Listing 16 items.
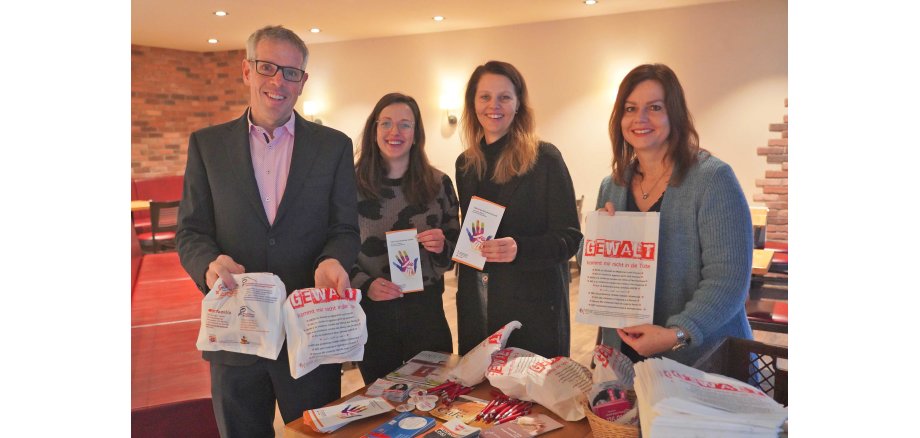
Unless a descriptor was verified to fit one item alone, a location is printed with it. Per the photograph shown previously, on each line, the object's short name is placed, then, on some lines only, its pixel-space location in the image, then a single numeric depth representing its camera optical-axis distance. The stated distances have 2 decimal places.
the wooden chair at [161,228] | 7.32
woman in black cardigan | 2.21
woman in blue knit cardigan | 1.57
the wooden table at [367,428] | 1.41
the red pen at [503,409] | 1.49
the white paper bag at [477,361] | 1.70
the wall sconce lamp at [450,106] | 8.92
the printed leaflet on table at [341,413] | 1.43
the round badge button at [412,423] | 1.42
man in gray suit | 1.74
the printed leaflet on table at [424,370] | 1.76
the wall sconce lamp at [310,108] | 9.97
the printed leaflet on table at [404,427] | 1.38
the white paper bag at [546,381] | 1.49
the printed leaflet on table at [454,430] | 1.36
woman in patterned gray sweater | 2.19
